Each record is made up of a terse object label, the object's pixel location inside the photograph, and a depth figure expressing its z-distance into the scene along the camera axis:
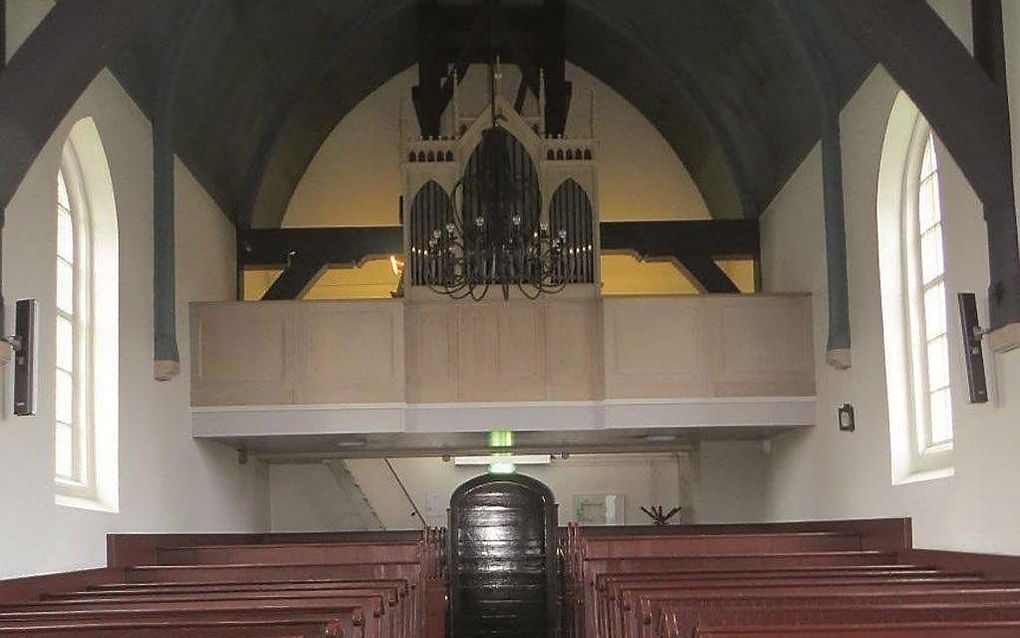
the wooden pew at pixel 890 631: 5.23
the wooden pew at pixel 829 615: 5.96
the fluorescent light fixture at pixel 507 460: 20.66
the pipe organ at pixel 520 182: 15.34
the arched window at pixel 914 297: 12.20
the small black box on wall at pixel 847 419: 13.49
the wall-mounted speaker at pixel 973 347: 9.52
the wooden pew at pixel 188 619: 6.22
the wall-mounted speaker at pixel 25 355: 9.14
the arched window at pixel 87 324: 12.20
